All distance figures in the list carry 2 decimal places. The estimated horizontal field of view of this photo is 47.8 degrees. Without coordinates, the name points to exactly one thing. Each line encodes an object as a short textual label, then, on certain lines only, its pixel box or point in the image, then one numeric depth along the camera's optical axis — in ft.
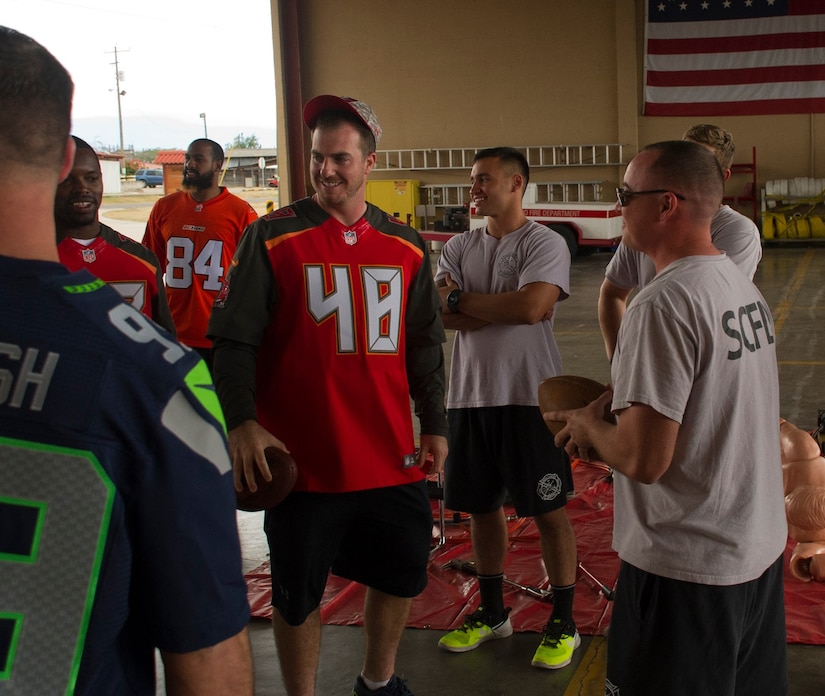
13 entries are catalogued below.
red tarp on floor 14.25
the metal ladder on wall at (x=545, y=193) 73.46
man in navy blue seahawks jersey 3.81
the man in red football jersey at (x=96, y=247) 14.15
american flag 67.21
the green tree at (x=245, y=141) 145.94
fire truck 63.57
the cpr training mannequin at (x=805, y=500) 15.24
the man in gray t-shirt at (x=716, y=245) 12.53
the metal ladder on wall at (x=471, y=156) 72.90
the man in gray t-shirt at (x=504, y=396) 13.05
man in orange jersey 21.04
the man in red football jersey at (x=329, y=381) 10.16
